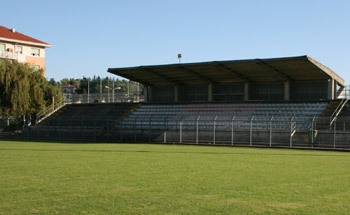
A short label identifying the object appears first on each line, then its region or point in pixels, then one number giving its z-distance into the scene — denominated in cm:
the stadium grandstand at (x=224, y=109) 3725
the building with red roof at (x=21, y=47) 7675
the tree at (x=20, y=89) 5000
